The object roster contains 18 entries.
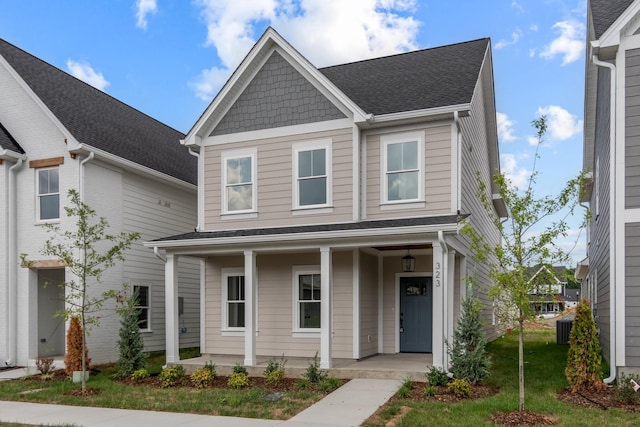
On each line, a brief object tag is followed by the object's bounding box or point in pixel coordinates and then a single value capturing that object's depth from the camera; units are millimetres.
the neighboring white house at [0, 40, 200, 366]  14656
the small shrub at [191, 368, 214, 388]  11550
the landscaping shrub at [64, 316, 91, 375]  12742
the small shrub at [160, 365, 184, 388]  11680
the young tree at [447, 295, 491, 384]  10406
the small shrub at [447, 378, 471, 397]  9656
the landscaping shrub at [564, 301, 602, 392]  9719
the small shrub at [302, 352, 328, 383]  11289
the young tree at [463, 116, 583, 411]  8352
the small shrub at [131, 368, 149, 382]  12188
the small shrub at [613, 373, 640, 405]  8719
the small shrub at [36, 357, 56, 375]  13078
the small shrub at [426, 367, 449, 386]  10377
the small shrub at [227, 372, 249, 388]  11164
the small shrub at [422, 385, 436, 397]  9789
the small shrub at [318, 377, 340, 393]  10625
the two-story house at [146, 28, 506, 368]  12664
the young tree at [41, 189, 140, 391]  11828
